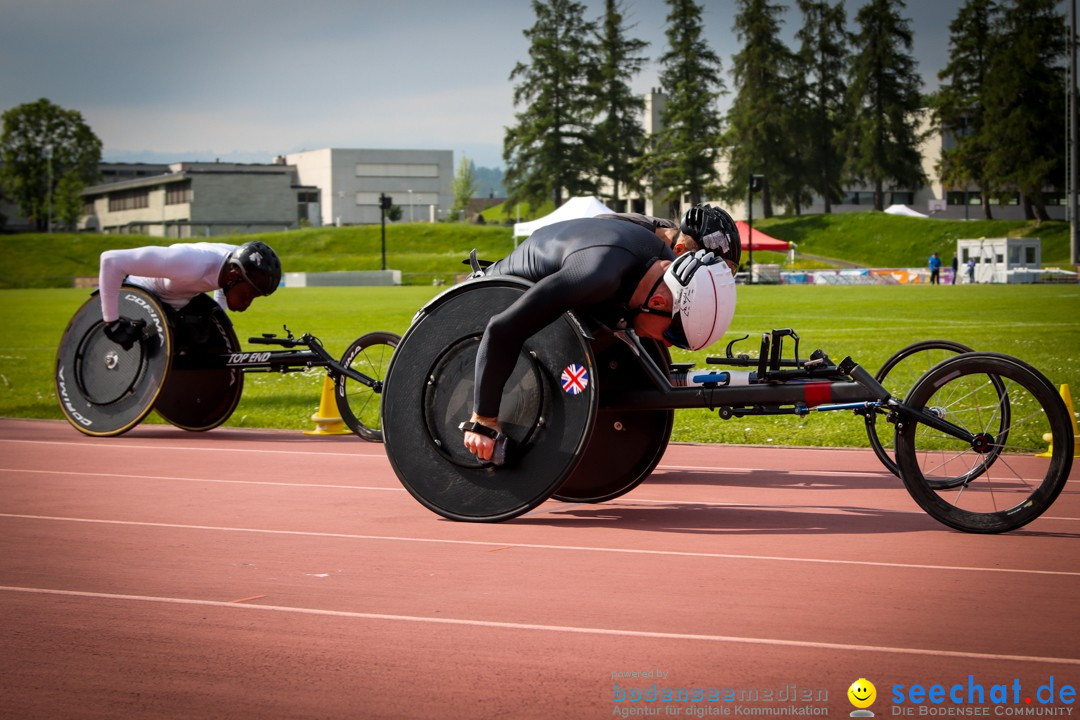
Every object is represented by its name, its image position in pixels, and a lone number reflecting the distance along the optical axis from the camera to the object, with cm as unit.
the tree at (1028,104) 8862
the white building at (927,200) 11056
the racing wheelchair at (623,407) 641
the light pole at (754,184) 6025
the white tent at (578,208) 4991
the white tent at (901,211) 9600
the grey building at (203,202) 12331
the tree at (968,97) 9419
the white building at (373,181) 14975
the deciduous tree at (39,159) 12044
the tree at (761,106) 10206
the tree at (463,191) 16125
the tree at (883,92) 10019
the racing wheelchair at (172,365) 1125
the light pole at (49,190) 11607
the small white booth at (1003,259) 6247
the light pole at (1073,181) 6347
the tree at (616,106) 10656
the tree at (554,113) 10462
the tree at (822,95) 10412
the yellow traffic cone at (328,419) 1213
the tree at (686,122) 10081
